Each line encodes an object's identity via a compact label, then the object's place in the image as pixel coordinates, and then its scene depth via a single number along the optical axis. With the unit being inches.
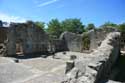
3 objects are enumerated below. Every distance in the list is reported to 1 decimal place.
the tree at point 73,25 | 1312.9
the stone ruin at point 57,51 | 178.4
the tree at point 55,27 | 1239.5
